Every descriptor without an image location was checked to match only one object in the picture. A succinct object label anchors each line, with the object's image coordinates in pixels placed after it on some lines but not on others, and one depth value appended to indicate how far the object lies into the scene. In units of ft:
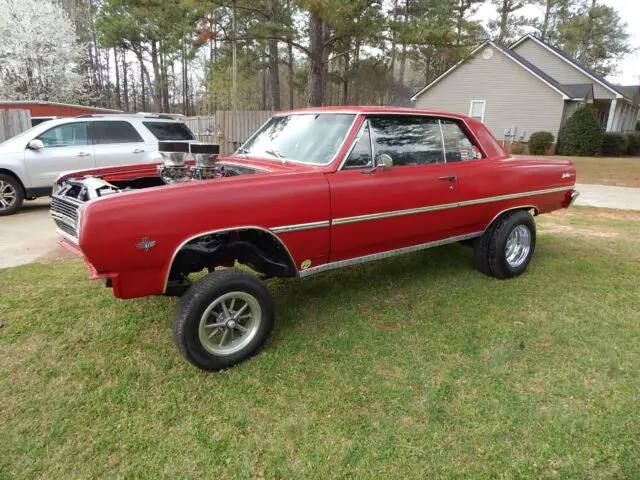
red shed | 58.80
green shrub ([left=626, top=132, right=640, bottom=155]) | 79.30
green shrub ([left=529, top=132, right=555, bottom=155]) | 70.08
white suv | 24.95
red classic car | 8.74
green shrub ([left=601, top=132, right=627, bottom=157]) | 73.31
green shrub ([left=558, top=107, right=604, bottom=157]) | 68.80
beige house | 72.94
